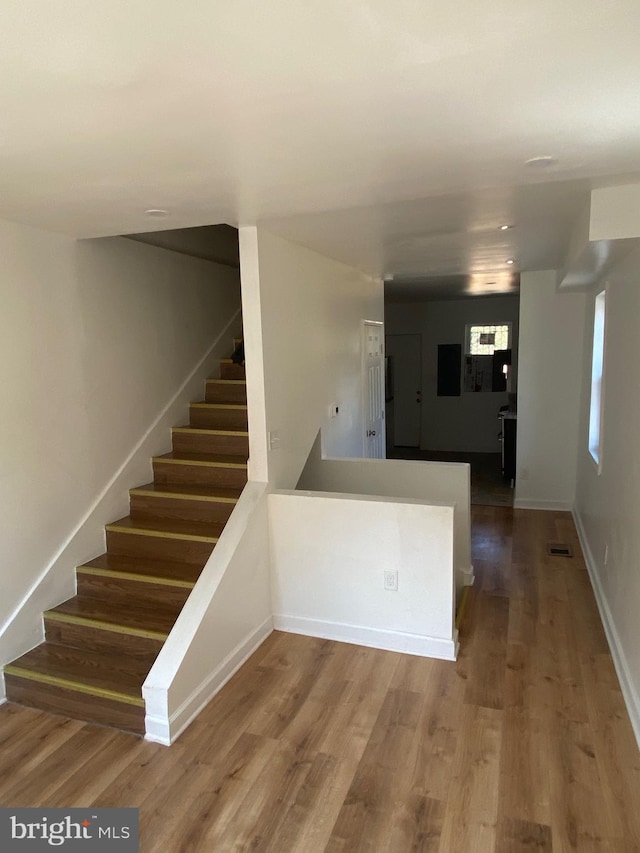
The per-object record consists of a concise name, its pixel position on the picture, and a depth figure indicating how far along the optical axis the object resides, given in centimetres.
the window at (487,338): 862
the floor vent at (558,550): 461
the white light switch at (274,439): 346
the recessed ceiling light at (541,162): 204
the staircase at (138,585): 279
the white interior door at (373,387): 552
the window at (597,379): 434
